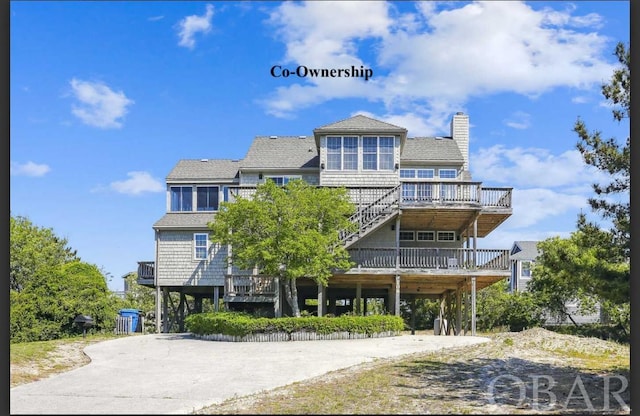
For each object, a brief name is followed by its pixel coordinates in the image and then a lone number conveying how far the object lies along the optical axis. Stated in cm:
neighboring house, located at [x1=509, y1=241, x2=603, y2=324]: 3459
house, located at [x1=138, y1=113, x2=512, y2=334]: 2047
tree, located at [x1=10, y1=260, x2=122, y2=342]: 1955
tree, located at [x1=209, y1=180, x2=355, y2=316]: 1830
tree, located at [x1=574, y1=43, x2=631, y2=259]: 863
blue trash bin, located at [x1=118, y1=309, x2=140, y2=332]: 2391
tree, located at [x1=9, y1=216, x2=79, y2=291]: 2378
